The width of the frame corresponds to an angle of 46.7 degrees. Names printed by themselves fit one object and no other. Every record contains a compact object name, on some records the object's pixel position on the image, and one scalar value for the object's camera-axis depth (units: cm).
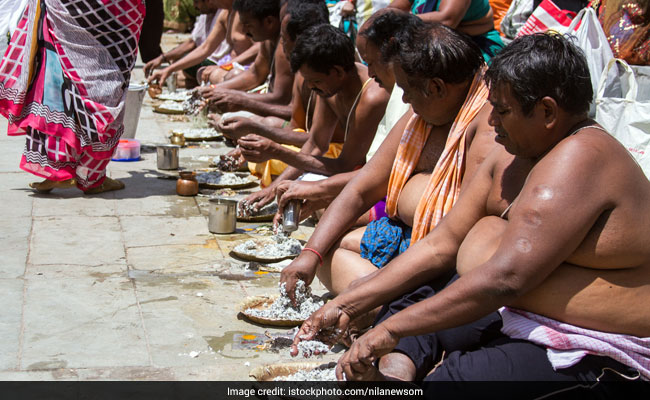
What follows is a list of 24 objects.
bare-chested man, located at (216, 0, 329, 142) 523
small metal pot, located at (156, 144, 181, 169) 654
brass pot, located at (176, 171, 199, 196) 579
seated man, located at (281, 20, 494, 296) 305
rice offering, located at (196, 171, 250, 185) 610
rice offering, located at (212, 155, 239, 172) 559
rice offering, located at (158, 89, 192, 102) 991
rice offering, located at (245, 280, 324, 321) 345
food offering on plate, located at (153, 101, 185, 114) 919
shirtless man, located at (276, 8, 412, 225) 375
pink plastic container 685
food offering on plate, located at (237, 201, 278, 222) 516
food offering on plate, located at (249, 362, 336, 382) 288
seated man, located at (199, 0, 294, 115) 618
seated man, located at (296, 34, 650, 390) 218
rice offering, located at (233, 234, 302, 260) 442
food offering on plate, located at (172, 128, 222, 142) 779
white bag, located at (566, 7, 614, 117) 471
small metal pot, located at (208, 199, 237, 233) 489
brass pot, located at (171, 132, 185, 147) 746
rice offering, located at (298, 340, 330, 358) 286
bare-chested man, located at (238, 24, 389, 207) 433
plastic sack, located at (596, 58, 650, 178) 448
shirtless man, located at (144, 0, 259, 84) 818
